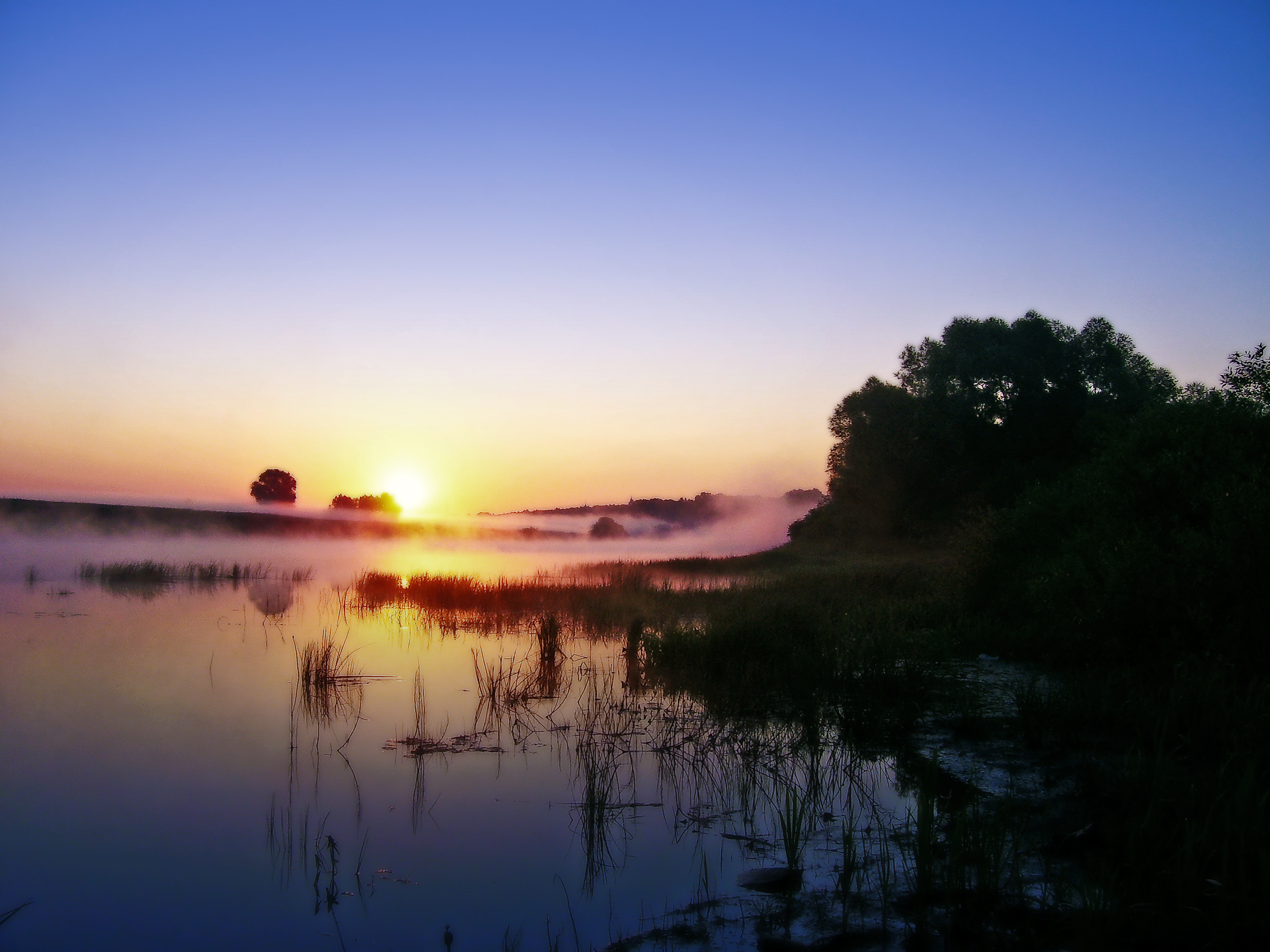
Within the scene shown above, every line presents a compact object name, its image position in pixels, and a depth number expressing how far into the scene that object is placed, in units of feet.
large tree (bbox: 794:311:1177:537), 107.86
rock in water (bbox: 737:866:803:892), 15.52
